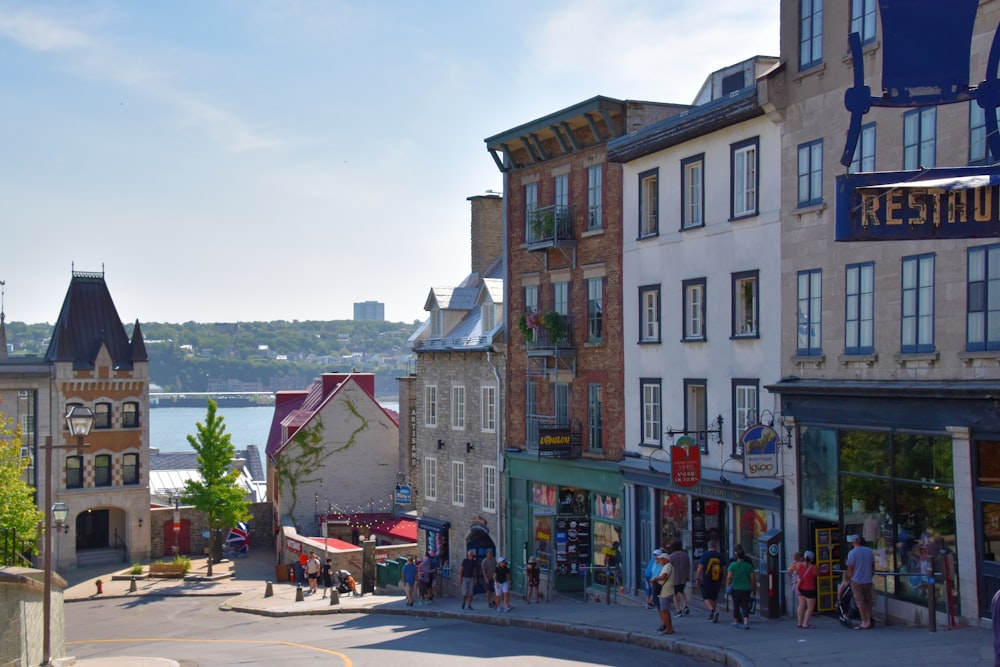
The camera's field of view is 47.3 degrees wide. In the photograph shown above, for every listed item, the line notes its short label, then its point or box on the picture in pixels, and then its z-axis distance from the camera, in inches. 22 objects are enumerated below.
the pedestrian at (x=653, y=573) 896.9
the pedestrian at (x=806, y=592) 828.0
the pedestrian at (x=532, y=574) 1279.5
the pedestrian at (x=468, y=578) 1222.3
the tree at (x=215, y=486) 2134.6
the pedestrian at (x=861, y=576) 783.7
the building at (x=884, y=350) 756.0
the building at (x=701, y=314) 1003.9
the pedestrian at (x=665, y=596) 847.1
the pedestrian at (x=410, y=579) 1362.0
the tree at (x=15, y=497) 1461.6
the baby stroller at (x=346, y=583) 1646.2
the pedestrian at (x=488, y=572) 1228.5
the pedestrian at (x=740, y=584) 849.5
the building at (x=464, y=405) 1562.5
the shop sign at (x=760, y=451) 932.0
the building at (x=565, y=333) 1288.1
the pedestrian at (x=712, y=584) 893.8
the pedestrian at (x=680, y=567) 889.5
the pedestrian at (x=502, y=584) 1168.8
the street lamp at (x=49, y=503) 896.3
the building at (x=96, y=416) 2140.7
